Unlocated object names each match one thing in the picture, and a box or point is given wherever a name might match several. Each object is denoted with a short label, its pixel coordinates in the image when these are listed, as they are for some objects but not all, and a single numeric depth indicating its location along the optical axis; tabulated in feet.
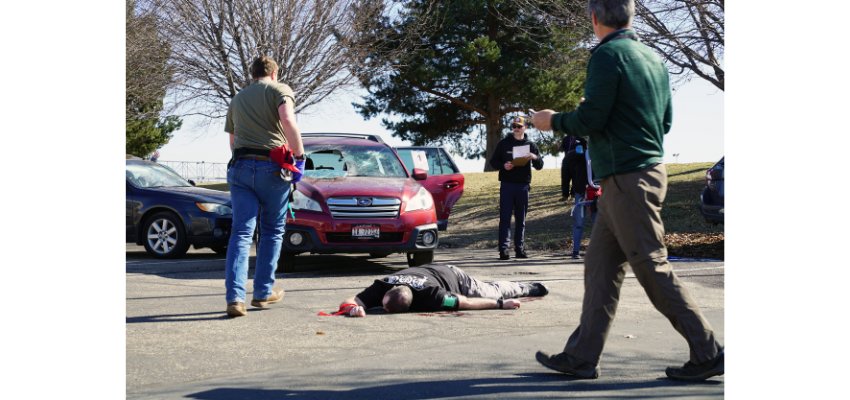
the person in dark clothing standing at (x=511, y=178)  43.14
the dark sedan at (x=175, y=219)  44.50
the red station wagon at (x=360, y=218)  35.06
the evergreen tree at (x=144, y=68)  83.63
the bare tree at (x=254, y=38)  81.71
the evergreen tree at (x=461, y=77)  113.70
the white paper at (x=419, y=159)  49.14
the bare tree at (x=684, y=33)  55.11
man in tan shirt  24.67
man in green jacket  15.57
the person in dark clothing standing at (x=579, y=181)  43.14
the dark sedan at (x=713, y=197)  44.86
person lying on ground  24.77
